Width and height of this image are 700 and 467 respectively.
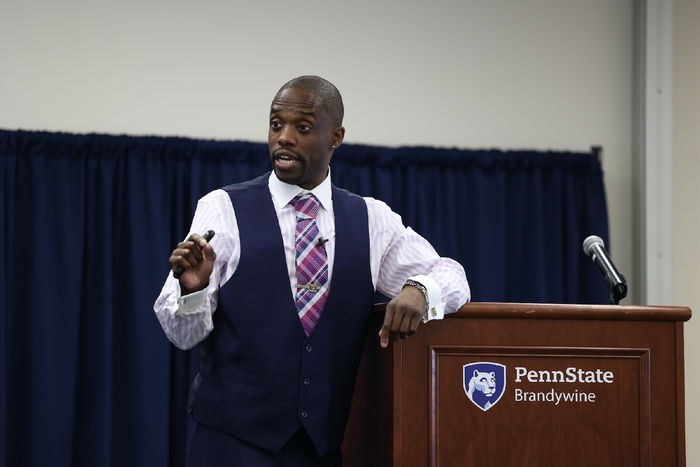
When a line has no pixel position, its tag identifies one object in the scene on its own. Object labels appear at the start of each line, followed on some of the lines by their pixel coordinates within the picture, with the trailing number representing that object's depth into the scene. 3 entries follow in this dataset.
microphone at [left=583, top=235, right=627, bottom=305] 6.81
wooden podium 6.61
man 6.65
